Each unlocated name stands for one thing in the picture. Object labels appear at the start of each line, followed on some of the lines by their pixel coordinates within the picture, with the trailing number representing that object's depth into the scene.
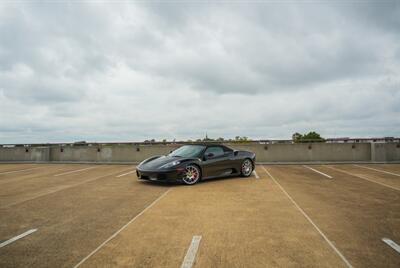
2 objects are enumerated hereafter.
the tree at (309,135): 56.40
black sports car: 8.18
